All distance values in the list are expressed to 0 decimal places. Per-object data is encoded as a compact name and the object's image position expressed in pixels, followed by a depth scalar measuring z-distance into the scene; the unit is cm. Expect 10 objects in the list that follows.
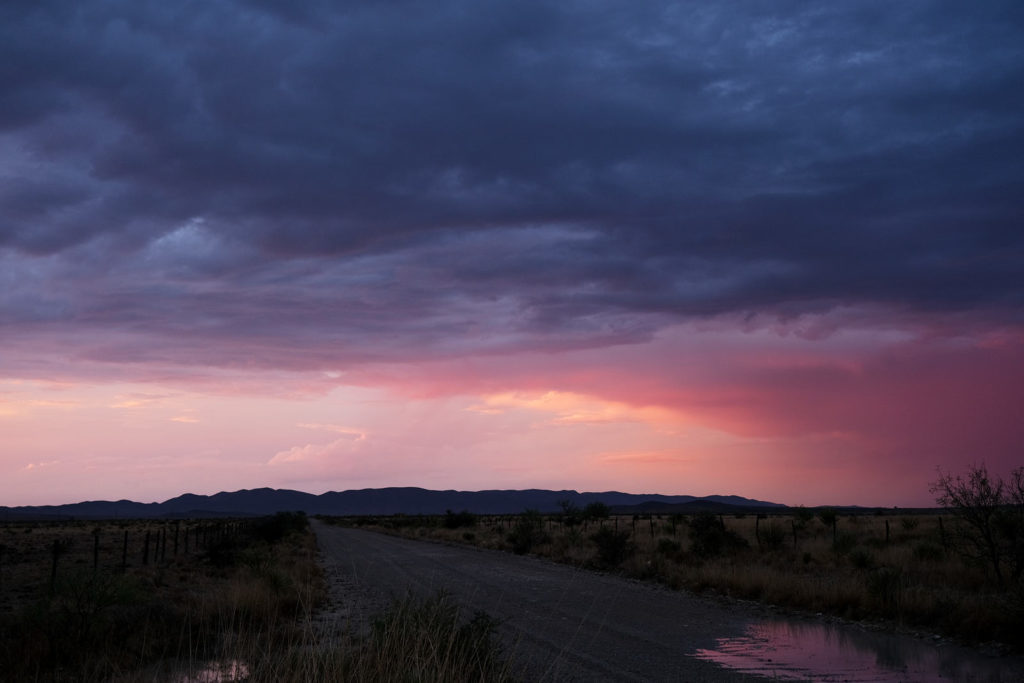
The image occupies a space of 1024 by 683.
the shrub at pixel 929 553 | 2503
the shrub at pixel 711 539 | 3278
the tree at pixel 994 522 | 1902
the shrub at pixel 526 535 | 4241
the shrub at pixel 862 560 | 2568
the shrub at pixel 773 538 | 3616
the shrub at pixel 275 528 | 5878
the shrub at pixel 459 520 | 8680
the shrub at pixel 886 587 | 1717
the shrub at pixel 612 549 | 3164
